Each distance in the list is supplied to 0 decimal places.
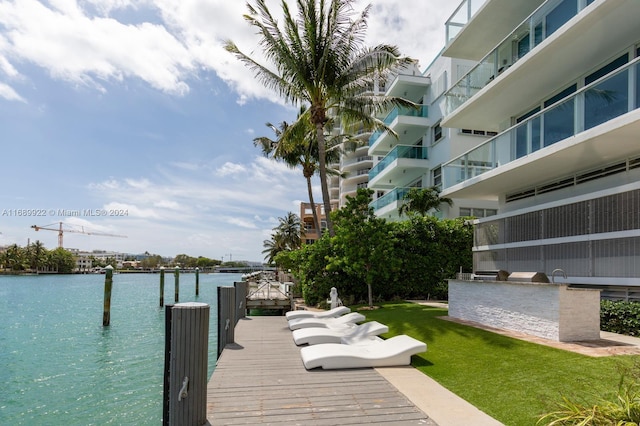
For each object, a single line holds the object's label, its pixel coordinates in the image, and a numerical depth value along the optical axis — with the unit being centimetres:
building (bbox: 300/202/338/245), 7231
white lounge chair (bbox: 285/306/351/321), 1378
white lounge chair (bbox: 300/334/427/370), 757
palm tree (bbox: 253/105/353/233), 3092
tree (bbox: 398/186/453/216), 2538
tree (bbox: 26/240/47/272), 12181
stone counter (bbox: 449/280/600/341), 927
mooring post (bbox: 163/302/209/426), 488
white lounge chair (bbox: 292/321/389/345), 980
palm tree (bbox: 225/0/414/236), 1884
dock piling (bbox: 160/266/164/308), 3437
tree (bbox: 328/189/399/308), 1720
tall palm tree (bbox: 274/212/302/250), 7238
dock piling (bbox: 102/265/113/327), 2353
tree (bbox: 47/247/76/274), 12975
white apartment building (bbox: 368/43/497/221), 2661
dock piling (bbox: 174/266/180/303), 3911
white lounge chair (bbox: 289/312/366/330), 1205
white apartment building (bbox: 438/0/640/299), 1079
